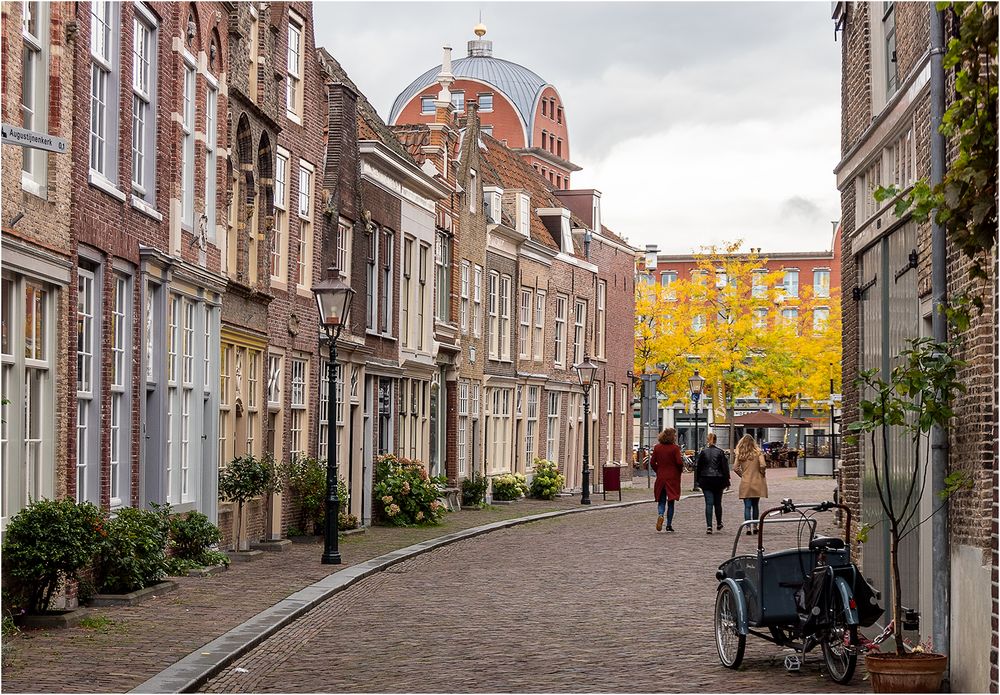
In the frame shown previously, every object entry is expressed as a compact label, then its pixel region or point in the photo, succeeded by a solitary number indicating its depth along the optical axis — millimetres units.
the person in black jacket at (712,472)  26609
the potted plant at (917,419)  9609
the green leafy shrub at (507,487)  38500
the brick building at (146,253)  15531
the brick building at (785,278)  96625
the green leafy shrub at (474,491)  35719
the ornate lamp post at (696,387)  50656
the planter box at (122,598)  14680
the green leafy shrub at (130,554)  15008
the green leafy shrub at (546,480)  41500
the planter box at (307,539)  24219
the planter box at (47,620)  12805
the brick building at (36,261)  13094
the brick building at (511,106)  90000
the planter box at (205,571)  17812
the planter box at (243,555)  20344
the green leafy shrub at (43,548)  12648
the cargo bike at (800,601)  10523
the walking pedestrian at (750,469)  25625
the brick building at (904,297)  9719
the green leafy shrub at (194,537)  18328
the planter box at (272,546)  22359
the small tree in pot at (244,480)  20938
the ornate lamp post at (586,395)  38156
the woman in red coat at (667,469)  26750
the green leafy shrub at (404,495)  28062
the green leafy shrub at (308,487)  24484
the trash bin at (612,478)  39719
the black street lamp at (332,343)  20125
